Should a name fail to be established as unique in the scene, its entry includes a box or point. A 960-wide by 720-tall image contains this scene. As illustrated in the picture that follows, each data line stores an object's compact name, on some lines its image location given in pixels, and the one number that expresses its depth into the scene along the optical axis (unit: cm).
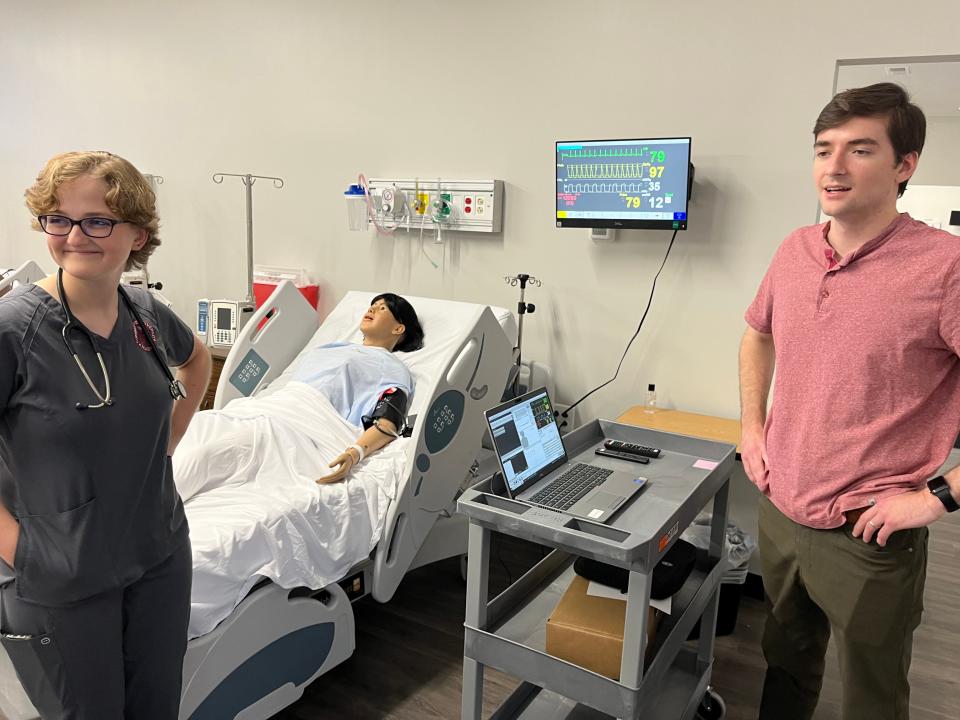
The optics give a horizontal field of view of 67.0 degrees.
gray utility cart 144
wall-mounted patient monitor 275
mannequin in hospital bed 214
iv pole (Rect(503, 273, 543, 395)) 312
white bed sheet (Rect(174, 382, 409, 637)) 180
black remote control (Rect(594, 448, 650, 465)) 189
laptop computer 159
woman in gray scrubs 118
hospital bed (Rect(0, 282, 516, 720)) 181
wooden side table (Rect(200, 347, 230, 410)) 355
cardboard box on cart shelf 156
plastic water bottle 303
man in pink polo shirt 135
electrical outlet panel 326
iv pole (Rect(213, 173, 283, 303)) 368
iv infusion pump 370
